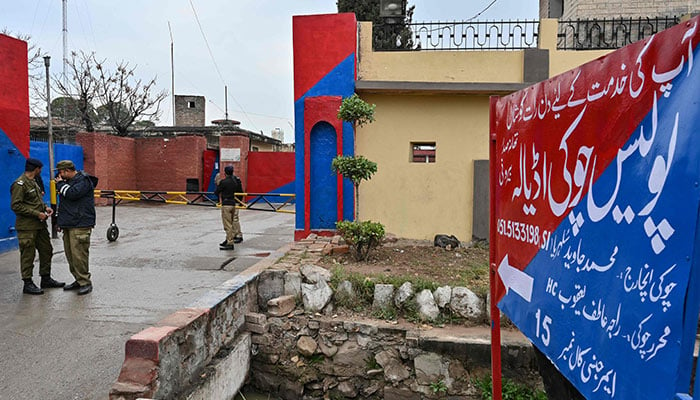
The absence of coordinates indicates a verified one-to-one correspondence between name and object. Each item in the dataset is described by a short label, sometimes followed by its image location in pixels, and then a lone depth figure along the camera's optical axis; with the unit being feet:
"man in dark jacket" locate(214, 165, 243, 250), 30.30
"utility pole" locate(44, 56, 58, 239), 33.53
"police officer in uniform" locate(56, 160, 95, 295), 19.56
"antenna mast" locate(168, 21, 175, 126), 106.63
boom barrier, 33.24
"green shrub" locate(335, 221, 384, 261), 21.54
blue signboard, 4.42
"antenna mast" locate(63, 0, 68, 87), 86.99
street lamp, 27.07
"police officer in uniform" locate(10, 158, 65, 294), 19.52
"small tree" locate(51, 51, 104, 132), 84.74
